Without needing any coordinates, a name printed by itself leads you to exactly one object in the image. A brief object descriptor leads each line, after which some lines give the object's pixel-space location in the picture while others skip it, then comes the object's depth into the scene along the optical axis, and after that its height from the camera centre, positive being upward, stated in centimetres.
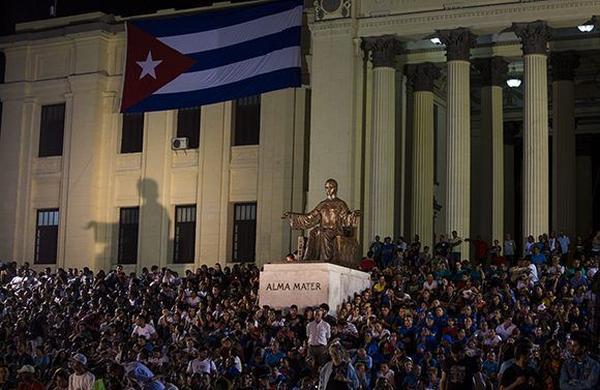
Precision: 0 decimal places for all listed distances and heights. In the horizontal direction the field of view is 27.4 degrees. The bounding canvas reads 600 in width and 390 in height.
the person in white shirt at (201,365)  2317 -124
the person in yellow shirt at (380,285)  2873 +45
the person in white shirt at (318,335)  2386 -62
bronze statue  2867 +174
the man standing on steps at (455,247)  3316 +169
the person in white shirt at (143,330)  2797 -70
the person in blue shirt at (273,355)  2397 -104
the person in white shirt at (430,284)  2803 +51
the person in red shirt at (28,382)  1908 -135
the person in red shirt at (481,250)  3416 +158
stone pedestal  2741 +41
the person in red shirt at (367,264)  3152 +104
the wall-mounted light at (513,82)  4175 +768
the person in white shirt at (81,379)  1884 -124
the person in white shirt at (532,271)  2830 +87
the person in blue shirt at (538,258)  3027 +125
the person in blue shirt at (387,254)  3281 +136
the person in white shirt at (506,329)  2378 -41
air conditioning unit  4328 +551
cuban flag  3734 +759
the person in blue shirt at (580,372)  1391 -71
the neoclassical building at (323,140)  3662 +551
